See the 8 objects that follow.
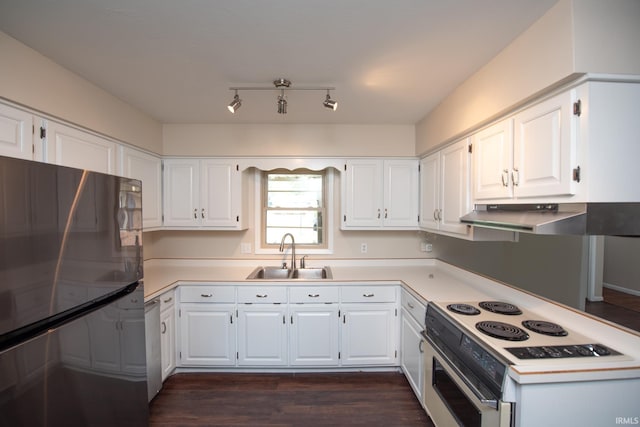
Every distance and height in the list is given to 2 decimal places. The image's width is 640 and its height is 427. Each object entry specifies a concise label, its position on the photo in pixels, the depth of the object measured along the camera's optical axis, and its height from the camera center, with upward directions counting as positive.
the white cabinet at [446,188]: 2.08 +0.18
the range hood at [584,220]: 1.13 -0.04
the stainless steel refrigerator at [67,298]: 0.76 -0.31
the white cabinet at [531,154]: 1.21 +0.30
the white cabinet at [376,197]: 2.91 +0.13
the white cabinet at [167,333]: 2.30 -1.08
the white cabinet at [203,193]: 2.86 +0.16
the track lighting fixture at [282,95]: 1.93 +0.84
